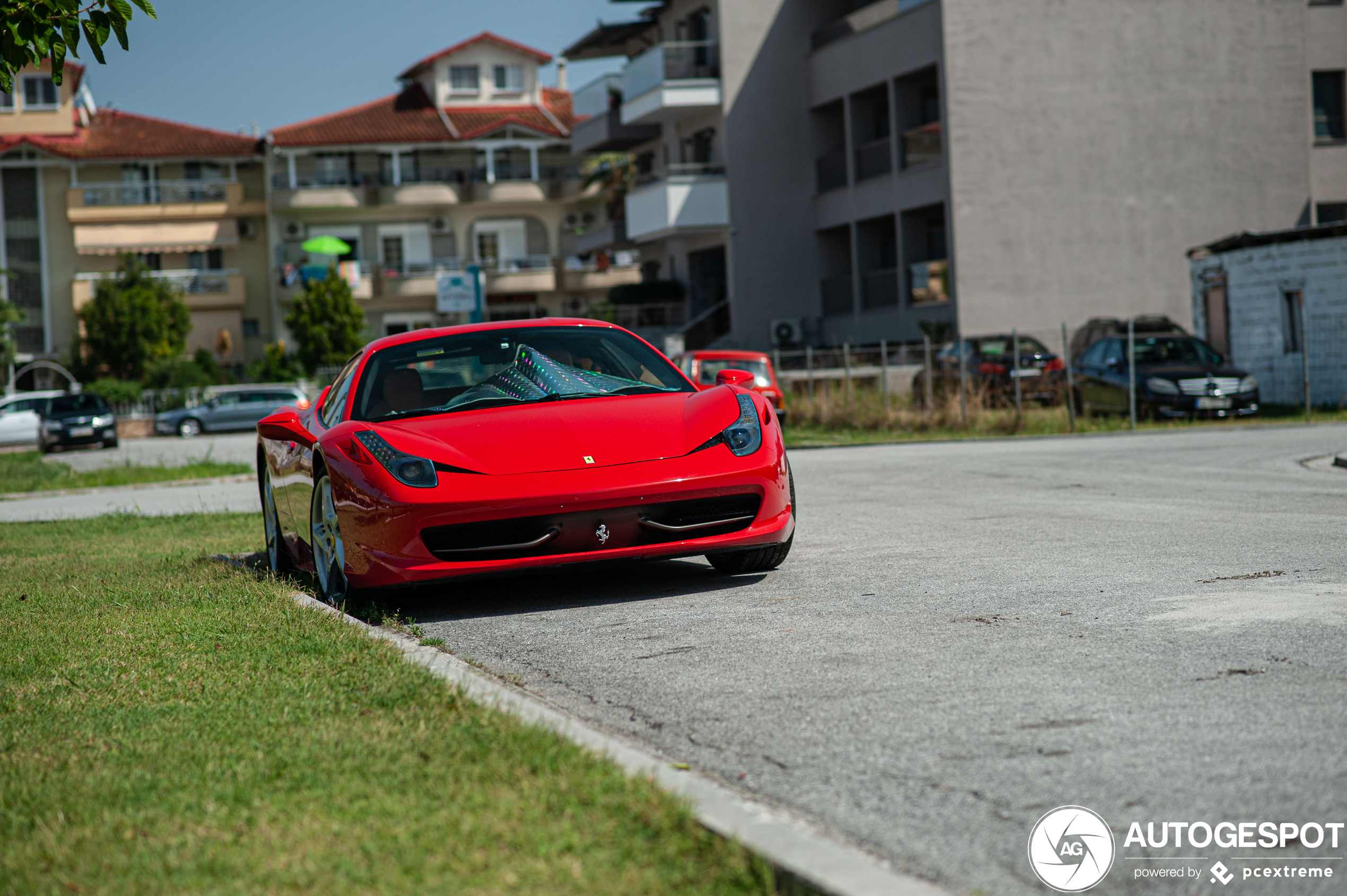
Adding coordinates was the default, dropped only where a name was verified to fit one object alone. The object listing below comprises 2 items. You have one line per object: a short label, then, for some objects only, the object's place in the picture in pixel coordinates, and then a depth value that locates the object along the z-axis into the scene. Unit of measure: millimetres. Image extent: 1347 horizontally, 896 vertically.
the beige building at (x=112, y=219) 68000
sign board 41219
